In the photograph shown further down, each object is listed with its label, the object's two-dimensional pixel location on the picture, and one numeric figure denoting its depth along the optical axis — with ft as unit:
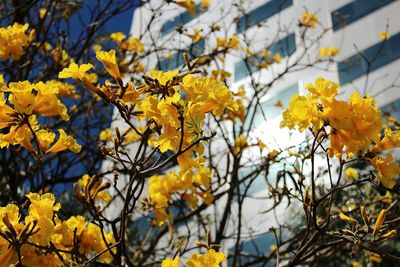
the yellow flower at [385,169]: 6.45
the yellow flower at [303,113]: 6.02
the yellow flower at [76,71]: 6.09
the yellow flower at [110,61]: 5.98
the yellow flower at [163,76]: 5.65
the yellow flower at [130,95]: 5.72
